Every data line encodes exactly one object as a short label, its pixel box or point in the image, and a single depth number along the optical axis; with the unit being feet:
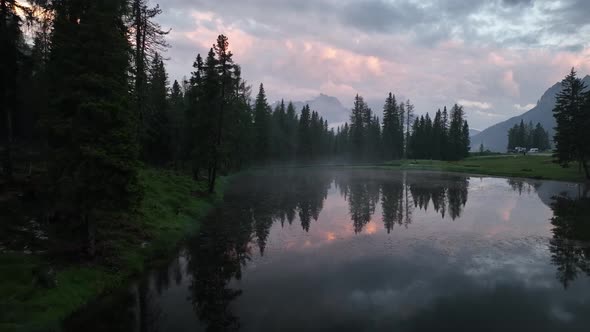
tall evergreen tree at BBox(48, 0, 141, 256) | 48.01
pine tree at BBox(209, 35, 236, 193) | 118.32
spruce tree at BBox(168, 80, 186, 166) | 166.91
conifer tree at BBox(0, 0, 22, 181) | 69.21
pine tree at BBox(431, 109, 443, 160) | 393.09
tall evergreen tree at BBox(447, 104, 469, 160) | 384.06
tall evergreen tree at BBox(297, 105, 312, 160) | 398.01
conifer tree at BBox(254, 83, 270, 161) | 313.12
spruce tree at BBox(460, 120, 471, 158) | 401.29
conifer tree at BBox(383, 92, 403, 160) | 426.10
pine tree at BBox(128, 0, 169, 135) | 91.15
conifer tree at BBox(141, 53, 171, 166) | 155.67
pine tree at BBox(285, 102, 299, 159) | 378.94
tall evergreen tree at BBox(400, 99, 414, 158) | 477.16
